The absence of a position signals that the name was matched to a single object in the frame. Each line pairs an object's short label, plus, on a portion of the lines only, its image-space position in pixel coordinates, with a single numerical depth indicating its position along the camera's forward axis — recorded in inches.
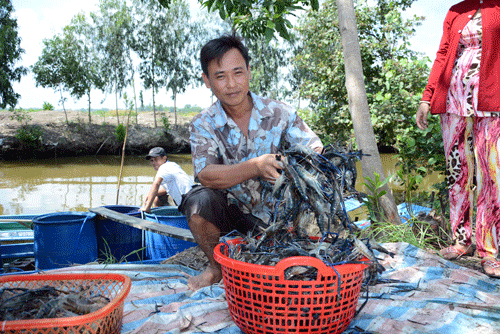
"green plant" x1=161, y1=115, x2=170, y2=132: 813.9
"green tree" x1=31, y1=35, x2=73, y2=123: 746.2
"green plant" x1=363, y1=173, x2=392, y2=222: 118.4
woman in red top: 82.9
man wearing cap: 192.7
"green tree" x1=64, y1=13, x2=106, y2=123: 781.9
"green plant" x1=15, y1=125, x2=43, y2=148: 622.2
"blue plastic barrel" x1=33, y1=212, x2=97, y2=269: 125.5
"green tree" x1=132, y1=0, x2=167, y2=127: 931.3
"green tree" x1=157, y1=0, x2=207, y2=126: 961.5
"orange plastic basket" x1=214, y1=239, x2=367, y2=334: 47.9
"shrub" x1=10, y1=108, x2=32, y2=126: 647.5
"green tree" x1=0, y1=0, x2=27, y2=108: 676.7
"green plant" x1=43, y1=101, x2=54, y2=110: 870.4
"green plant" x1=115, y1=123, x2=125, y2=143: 708.9
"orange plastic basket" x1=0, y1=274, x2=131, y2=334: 42.0
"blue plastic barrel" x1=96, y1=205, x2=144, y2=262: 141.0
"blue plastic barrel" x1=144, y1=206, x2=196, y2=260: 131.9
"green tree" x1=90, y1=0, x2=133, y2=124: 903.1
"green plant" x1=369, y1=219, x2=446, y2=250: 106.7
